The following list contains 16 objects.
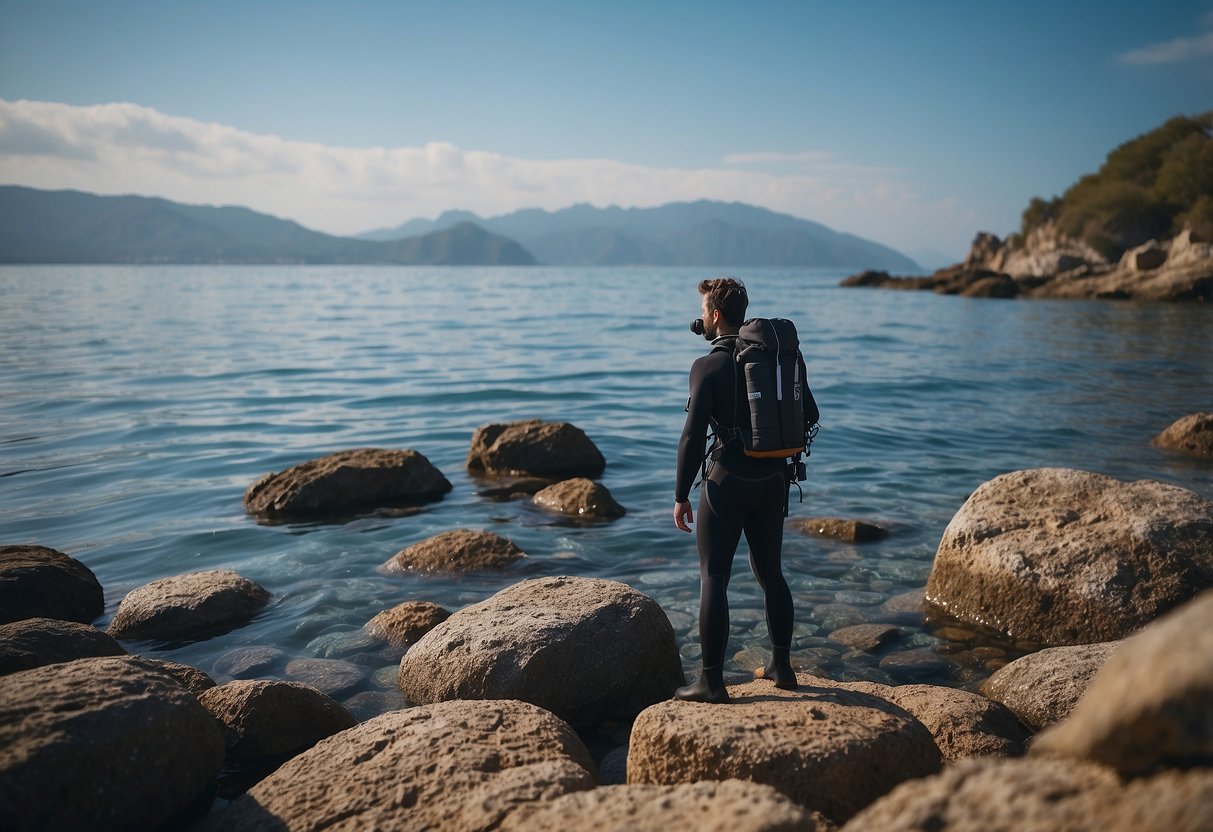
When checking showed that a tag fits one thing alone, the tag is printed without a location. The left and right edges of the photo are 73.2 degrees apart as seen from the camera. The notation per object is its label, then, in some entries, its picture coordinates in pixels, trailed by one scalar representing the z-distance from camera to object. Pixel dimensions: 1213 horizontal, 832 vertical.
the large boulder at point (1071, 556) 7.05
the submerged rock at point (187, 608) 7.68
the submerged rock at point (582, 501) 11.57
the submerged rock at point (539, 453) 13.77
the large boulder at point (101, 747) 3.66
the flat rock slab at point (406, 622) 7.42
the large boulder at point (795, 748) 4.00
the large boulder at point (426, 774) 3.80
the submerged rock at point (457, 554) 9.31
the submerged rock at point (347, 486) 11.70
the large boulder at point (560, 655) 5.77
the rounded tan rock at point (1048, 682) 5.72
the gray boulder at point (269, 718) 5.39
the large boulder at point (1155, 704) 2.15
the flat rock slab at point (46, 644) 5.36
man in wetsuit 4.89
